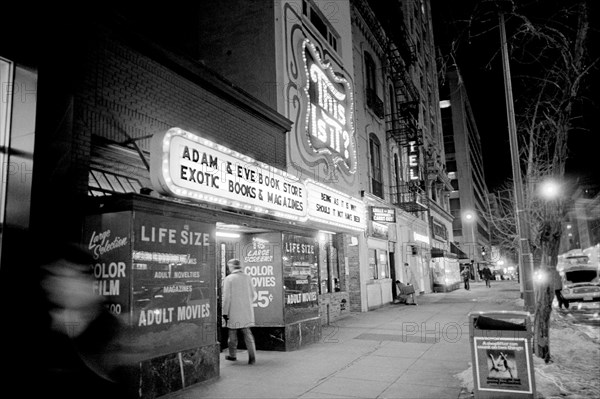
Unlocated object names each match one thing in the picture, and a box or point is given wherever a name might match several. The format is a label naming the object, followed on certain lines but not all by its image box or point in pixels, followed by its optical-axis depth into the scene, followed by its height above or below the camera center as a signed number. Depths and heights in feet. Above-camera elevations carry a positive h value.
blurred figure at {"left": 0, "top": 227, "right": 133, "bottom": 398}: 17.84 -1.86
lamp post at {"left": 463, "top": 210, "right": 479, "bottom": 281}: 230.48 +16.76
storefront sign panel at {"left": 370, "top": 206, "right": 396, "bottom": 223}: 63.62 +7.81
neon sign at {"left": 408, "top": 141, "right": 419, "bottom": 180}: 89.30 +20.60
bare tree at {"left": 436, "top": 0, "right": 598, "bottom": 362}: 25.68 +10.08
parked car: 67.26 -3.07
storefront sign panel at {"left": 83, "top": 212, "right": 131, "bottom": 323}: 19.80 +1.02
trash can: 19.35 -3.98
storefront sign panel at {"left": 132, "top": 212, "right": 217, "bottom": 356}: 20.36 -0.32
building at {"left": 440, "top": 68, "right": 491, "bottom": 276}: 247.05 +59.03
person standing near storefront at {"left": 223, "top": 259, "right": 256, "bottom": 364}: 27.73 -2.08
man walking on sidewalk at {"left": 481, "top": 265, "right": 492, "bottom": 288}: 116.41 -2.40
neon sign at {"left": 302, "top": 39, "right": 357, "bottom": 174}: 48.06 +18.12
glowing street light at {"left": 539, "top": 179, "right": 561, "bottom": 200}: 28.66 +4.73
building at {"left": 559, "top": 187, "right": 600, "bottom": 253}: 273.13 +29.22
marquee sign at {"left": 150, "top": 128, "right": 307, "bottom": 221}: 22.88 +5.99
